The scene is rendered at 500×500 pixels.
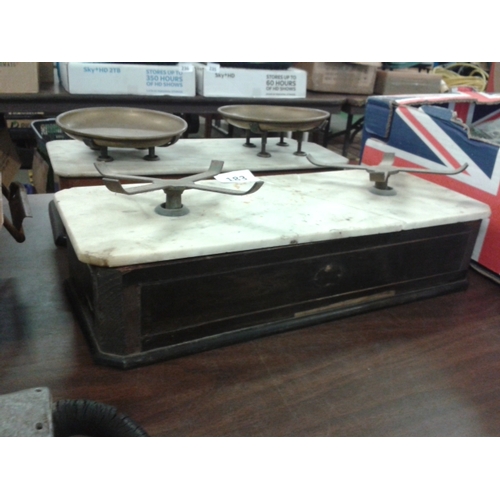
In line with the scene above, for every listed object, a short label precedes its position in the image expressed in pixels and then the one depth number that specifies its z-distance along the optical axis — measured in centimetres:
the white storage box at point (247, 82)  228
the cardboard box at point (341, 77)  279
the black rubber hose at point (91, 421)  57
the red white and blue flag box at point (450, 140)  96
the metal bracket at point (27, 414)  47
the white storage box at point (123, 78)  210
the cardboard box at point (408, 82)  292
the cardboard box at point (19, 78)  202
